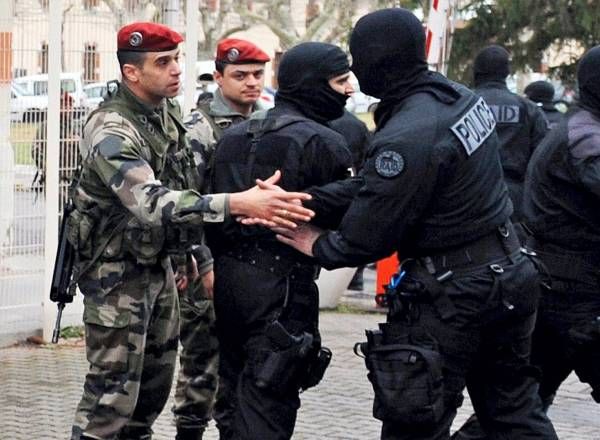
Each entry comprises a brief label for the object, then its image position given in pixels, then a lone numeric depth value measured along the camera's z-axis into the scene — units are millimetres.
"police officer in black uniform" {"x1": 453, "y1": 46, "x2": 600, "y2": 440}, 6293
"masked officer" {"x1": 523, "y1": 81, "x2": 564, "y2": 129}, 12359
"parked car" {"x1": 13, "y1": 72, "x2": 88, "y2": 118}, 9398
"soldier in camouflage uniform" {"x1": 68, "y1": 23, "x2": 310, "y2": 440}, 5746
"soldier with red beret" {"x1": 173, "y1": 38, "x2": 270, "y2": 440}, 6742
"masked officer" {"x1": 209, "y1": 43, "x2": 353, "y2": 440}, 5637
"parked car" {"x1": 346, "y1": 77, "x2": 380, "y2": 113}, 41812
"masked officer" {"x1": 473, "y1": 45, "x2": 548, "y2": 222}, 10070
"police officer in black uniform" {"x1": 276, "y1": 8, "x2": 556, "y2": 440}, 5152
